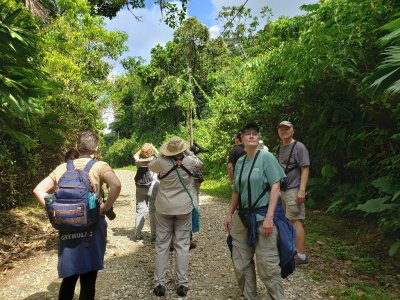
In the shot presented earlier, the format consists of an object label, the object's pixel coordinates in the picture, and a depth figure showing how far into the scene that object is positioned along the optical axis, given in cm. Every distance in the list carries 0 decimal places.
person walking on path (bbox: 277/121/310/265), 477
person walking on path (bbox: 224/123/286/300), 333
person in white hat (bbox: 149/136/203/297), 424
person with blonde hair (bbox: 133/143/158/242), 611
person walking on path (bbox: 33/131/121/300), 306
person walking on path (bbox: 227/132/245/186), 545
